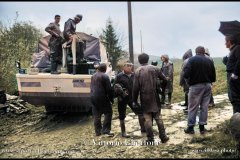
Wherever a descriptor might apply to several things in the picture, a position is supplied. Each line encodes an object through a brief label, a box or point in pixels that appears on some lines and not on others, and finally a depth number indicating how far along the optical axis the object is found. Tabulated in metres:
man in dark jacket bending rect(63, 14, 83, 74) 9.88
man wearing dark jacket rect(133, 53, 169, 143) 6.95
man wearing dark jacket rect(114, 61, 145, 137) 7.81
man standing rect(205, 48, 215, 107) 10.77
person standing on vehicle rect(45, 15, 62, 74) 9.85
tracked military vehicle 9.32
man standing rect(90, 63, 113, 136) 8.02
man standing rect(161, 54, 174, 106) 11.34
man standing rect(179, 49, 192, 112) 10.04
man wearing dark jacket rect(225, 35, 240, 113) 7.09
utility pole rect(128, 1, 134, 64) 14.40
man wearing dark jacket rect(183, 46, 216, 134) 7.42
